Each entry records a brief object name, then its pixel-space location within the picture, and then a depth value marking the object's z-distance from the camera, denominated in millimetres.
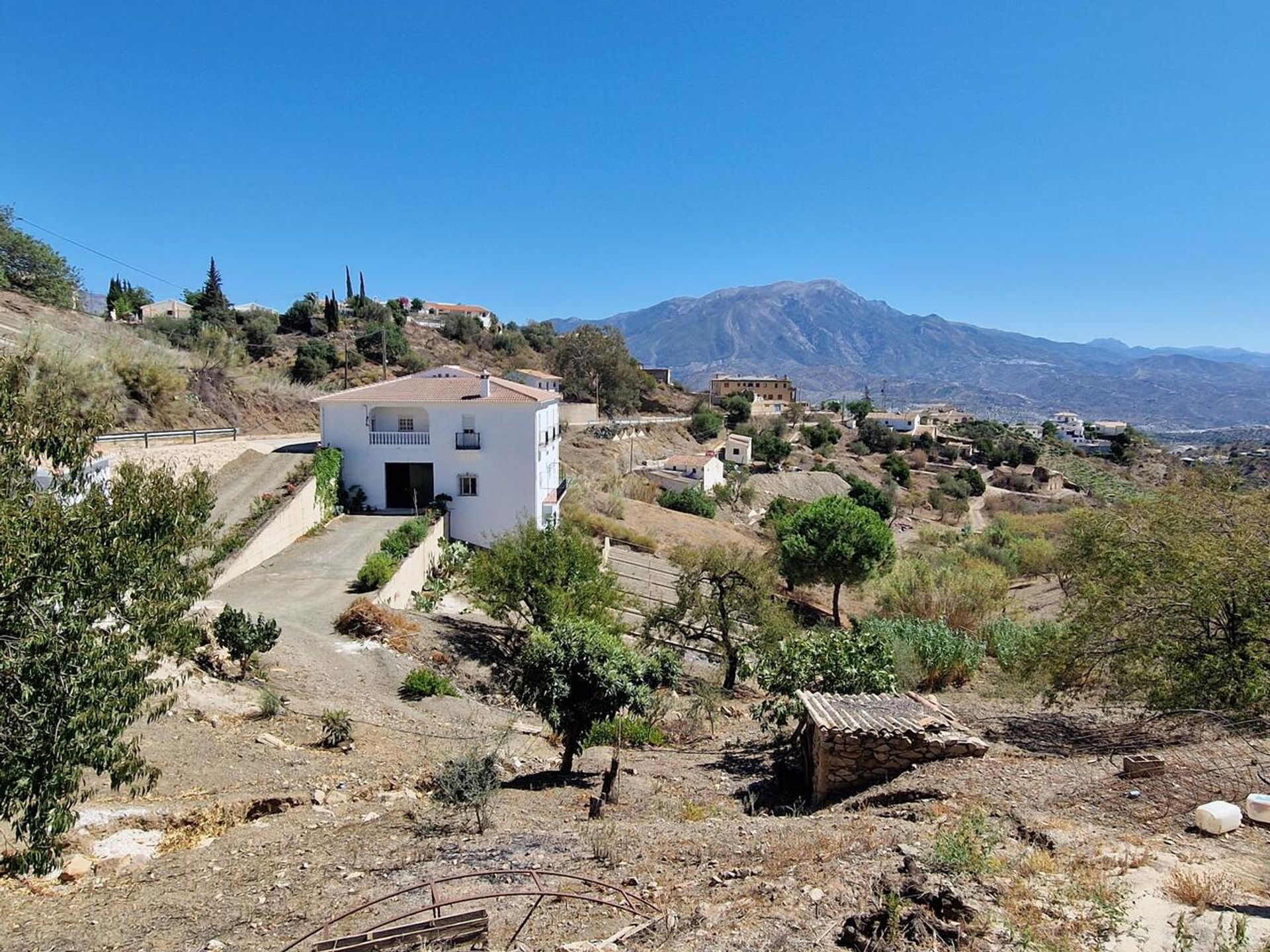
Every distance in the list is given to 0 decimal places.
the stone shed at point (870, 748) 9359
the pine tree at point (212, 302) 61656
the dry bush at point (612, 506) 39250
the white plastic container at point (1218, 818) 6535
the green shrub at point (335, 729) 10836
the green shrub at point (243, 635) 12539
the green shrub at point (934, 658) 16891
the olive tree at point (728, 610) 18047
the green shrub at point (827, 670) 12812
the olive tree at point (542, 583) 17141
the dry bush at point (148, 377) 25469
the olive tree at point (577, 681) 10195
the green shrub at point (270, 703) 11445
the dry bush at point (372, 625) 15625
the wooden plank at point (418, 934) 5145
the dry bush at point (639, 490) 48625
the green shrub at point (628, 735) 13047
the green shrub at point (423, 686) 13891
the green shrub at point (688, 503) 48438
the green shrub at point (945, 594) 26344
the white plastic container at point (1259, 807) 6438
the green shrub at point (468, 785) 8797
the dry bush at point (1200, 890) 5211
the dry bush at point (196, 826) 7516
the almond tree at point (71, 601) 4969
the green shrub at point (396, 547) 20203
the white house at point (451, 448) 25656
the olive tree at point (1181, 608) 10484
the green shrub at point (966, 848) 5773
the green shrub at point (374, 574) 17906
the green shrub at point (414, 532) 21734
